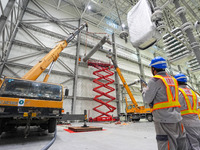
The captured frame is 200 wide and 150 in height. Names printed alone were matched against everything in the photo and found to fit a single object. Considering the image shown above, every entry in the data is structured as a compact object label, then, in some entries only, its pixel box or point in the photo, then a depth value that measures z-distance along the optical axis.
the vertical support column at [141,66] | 16.80
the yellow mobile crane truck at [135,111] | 10.10
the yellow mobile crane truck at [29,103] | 2.78
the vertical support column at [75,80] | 9.77
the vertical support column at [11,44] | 7.68
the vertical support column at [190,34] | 3.03
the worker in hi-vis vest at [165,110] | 1.19
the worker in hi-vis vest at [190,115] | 1.64
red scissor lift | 10.13
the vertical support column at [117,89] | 12.69
